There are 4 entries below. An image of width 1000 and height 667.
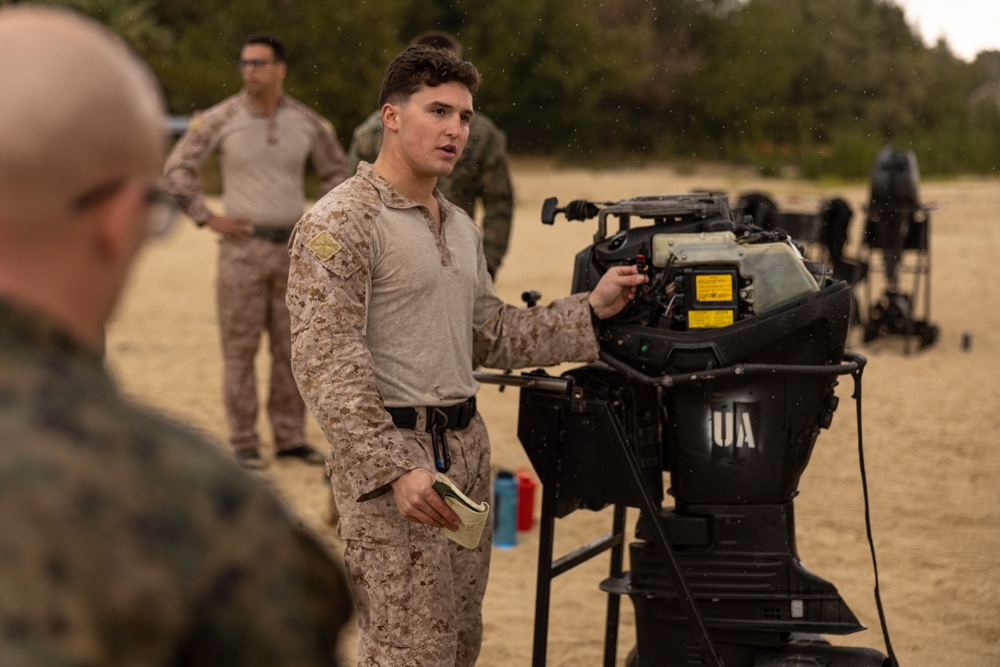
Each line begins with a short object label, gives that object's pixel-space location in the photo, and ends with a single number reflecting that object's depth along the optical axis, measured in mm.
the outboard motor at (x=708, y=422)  3531
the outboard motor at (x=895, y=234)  11273
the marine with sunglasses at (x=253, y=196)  6953
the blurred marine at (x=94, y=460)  1154
